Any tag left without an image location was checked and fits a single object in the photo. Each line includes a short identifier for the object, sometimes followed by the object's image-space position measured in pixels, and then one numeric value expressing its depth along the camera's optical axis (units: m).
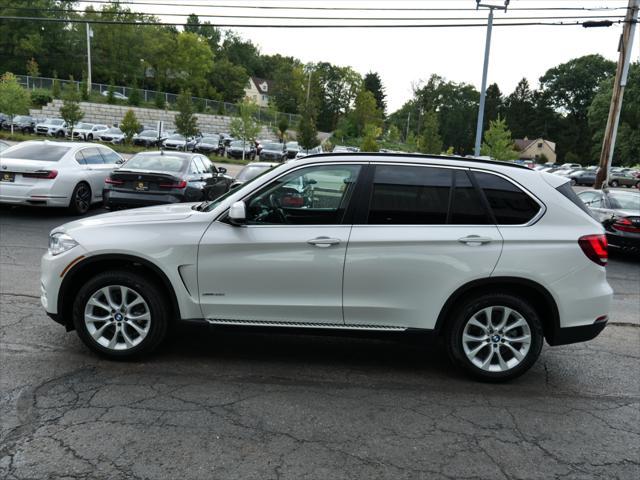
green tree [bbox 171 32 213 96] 78.31
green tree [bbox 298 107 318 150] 43.22
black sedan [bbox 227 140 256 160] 42.12
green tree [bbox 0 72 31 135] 38.03
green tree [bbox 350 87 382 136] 78.31
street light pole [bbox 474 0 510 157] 20.48
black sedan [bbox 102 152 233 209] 10.77
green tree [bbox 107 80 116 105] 58.38
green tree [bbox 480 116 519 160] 31.70
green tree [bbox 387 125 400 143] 60.50
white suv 4.19
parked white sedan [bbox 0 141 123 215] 10.60
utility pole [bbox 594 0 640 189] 18.27
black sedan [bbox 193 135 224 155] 42.65
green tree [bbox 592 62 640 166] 62.06
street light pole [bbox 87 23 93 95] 59.19
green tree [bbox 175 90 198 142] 40.25
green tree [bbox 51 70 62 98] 57.09
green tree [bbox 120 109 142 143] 39.09
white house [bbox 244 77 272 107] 112.00
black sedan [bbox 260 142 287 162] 41.28
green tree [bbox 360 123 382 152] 41.31
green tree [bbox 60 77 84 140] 38.94
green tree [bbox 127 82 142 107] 59.71
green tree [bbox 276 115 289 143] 56.47
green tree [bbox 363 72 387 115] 110.00
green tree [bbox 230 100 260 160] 40.84
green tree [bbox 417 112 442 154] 39.53
